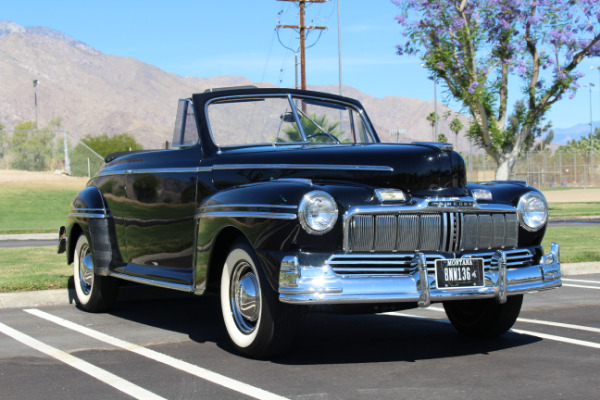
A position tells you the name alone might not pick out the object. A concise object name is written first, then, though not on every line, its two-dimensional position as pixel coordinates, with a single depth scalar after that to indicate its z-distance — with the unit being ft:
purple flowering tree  82.07
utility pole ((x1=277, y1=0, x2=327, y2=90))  114.85
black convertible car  16.63
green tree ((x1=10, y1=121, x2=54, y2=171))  125.59
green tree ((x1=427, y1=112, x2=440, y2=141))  298.68
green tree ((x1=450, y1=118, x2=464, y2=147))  291.20
